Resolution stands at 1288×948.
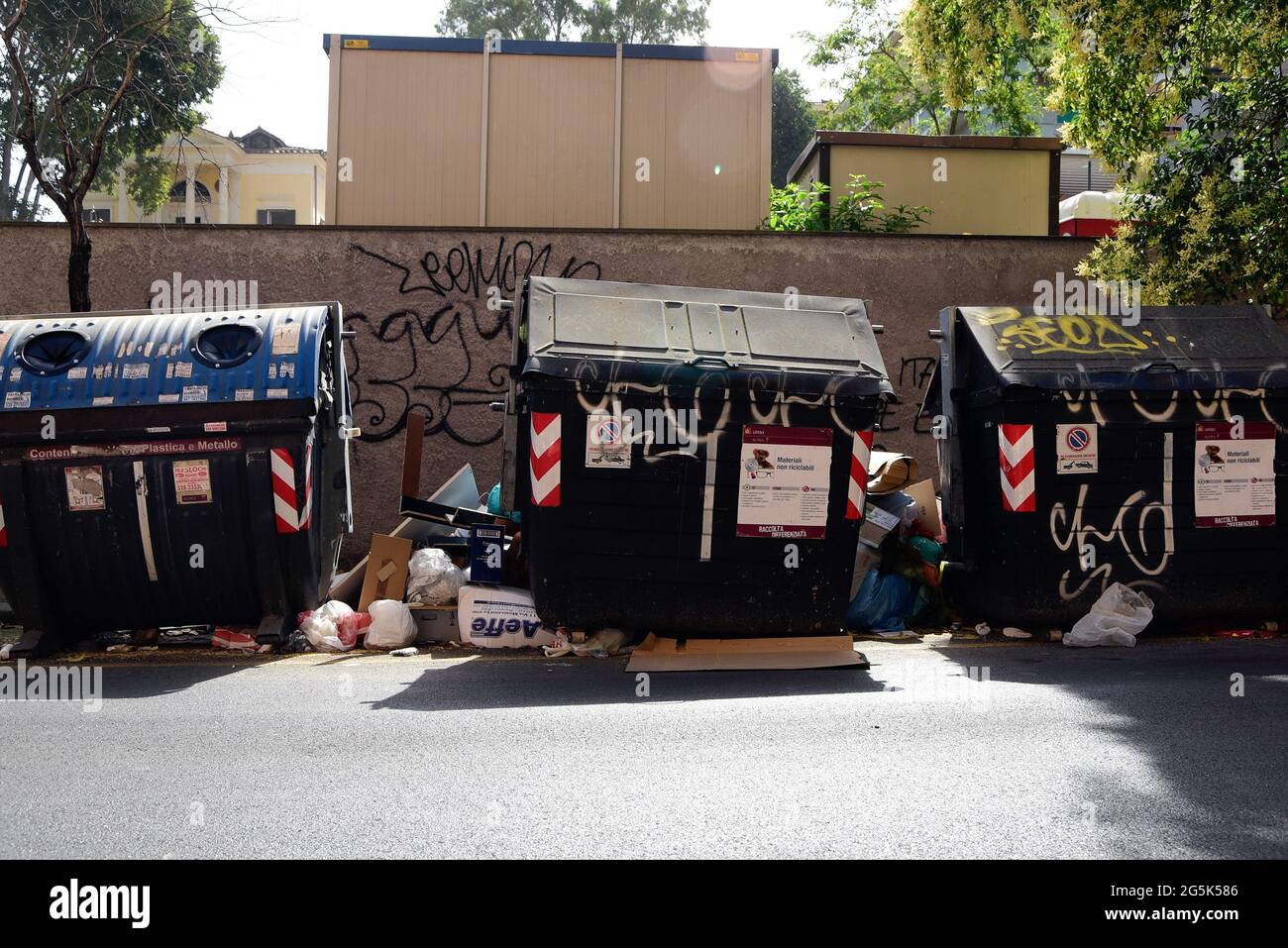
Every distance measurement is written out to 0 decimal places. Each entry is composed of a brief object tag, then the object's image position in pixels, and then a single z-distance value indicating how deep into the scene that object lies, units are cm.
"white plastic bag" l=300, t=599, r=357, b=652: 682
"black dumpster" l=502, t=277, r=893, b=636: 630
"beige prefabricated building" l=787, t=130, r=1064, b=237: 1218
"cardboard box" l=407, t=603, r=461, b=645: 711
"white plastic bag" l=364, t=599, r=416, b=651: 695
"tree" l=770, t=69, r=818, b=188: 4091
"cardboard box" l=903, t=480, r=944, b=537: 791
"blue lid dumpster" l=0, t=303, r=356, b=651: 645
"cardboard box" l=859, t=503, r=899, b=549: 740
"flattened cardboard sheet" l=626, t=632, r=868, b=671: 614
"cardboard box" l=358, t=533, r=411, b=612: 741
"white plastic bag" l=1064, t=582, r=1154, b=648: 668
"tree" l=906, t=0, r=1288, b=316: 820
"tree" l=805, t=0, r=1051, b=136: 2162
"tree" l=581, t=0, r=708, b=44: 3984
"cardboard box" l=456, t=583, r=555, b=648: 675
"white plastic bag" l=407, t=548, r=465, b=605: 730
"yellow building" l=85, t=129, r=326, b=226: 3209
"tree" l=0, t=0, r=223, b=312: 921
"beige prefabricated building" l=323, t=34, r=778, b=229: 1266
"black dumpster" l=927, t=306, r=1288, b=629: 677
